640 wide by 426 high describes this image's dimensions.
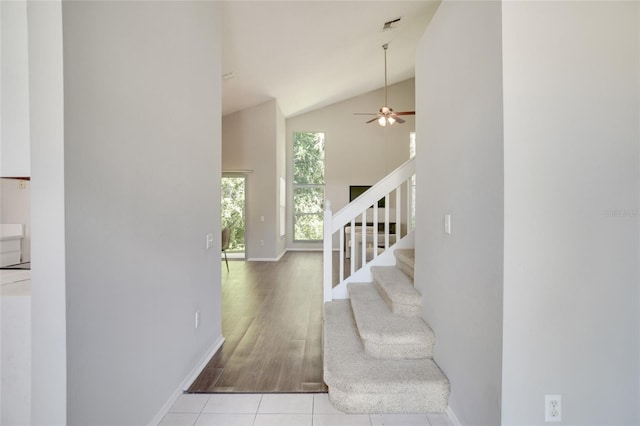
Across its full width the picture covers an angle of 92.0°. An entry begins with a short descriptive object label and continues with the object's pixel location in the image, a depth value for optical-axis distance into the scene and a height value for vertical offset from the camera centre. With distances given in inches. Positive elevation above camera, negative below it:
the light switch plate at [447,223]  75.5 -3.3
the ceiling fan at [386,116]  234.7 +72.3
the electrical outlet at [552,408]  54.1 -34.8
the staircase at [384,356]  75.2 -40.4
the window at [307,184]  346.9 +30.2
